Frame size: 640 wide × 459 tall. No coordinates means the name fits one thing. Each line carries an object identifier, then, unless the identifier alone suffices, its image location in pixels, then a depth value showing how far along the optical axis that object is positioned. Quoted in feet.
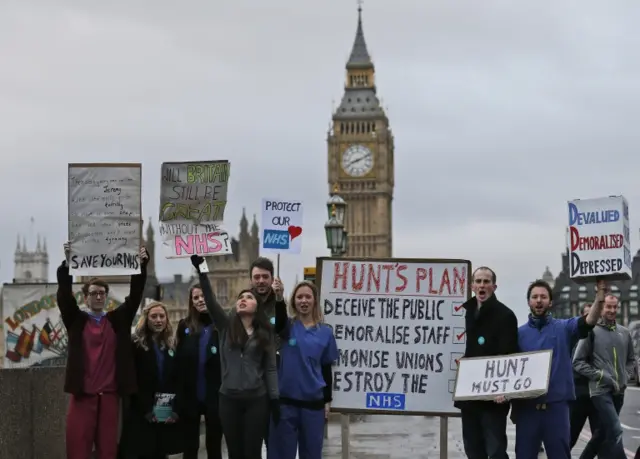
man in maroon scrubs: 33.30
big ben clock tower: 536.83
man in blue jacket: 34.63
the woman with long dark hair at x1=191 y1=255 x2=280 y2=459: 32.55
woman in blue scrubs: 33.73
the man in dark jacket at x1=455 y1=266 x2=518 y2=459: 34.68
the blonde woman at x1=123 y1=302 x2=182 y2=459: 35.09
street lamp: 94.32
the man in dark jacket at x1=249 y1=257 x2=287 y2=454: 33.88
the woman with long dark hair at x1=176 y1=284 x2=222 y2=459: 35.65
